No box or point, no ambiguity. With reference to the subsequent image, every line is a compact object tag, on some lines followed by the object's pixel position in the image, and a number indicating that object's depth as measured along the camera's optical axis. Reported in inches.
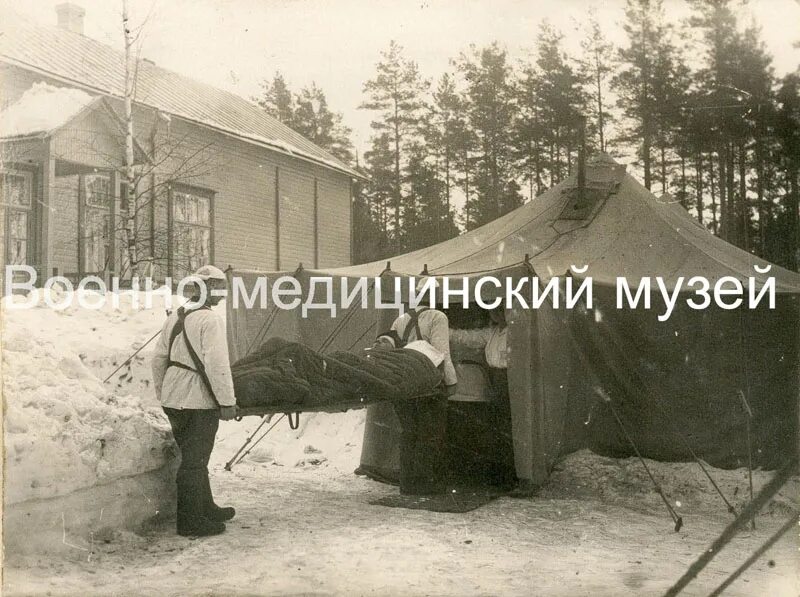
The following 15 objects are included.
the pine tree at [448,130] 865.5
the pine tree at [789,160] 414.6
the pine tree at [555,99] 635.5
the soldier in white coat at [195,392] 193.9
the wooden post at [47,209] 423.2
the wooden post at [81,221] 483.8
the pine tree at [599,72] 505.5
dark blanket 203.0
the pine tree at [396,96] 876.0
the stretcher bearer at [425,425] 255.8
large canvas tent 264.1
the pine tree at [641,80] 457.1
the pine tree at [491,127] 746.8
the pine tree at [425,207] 976.9
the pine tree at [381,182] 1009.7
